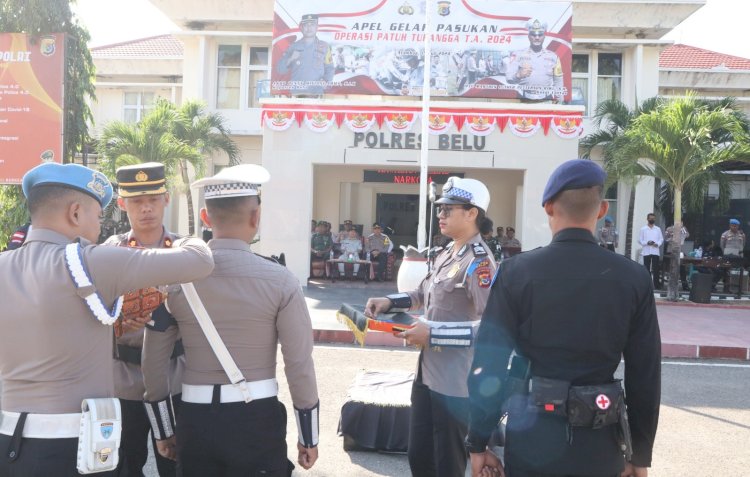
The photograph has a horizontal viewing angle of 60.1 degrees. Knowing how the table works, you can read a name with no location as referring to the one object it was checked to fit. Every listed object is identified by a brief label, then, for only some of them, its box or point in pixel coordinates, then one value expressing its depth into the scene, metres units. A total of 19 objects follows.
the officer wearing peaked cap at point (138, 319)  2.70
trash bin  13.78
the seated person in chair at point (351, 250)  16.28
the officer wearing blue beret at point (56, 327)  2.12
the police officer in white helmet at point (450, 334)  3.18
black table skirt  4.69
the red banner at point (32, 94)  10.72
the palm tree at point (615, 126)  17.14
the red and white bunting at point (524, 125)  14.95
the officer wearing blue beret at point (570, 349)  2.30
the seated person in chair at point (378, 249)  16.42
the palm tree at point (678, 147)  13.18
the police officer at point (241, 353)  2.49
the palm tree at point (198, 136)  16.94
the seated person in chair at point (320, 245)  16.47
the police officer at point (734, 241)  15.83
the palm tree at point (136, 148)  15.34
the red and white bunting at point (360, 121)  14.90
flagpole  13.07
